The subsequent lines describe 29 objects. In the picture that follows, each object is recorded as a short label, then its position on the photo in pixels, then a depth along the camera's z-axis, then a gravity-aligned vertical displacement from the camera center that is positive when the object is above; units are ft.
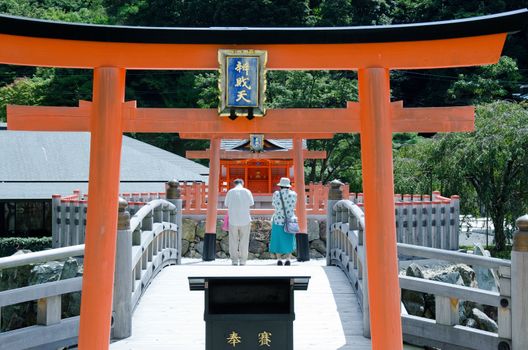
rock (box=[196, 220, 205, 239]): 74.13 -0.50
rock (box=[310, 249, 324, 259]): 74.67 -2.74
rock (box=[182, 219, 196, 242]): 73.87 -0.51
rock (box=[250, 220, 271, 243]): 74.33 -0.62
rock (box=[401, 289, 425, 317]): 40.63 -3.94
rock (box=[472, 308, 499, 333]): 37.93 -4.62
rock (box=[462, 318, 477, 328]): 39.00 -4.78
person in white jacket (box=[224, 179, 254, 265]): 41.98 +0.17
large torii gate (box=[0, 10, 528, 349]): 24.31 +3.85
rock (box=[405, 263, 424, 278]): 38.65 -2.20
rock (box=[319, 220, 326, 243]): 75.15 -0.38
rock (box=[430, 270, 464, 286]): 39.86 -2.57
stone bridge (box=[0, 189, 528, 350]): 24.58 -3.06
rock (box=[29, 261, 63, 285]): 45.70 -2.95
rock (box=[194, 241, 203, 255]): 73.97 -2.18
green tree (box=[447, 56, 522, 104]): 126.93 +23.33
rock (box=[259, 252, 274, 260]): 73.30 -2.93
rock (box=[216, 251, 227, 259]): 73.91 -2.91
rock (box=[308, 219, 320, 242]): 74.95 -0.57
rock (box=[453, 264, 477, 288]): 46.06 -2.80
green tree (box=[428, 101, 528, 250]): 79.00 +6.78
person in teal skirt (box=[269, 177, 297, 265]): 42.86 +0.14
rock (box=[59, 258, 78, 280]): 39.40 -2.33
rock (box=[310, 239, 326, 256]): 74.74 -1.99
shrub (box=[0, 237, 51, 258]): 77.87 -2.22
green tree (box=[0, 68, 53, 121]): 144.36 +23.65
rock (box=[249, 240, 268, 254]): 74.02 -2.13
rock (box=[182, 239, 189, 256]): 73.87 -2.10
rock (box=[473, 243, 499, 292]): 51.80 -3.49
